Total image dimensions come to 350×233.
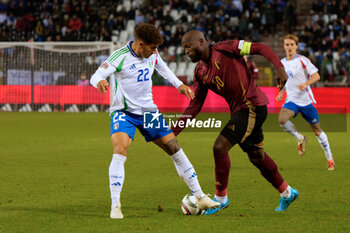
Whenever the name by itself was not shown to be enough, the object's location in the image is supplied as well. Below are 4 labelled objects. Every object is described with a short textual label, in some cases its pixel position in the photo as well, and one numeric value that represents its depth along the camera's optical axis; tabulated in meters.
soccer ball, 12.74
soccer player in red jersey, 12.48
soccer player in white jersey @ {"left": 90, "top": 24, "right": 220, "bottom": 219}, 12.41
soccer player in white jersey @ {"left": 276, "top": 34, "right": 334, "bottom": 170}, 21.52
